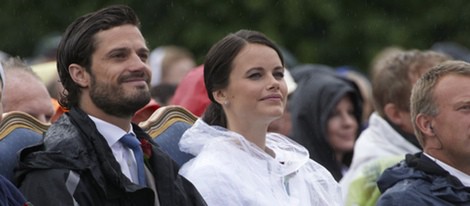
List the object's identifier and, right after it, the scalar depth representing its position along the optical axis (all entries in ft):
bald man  38.81
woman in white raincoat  33.64
